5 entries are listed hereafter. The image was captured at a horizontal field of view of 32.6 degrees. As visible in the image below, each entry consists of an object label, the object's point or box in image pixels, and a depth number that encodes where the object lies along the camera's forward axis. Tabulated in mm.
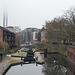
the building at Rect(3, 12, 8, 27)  157500
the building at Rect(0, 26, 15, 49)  51041
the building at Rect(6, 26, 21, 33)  107088
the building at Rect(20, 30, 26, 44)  158625
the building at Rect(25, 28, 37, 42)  156300
